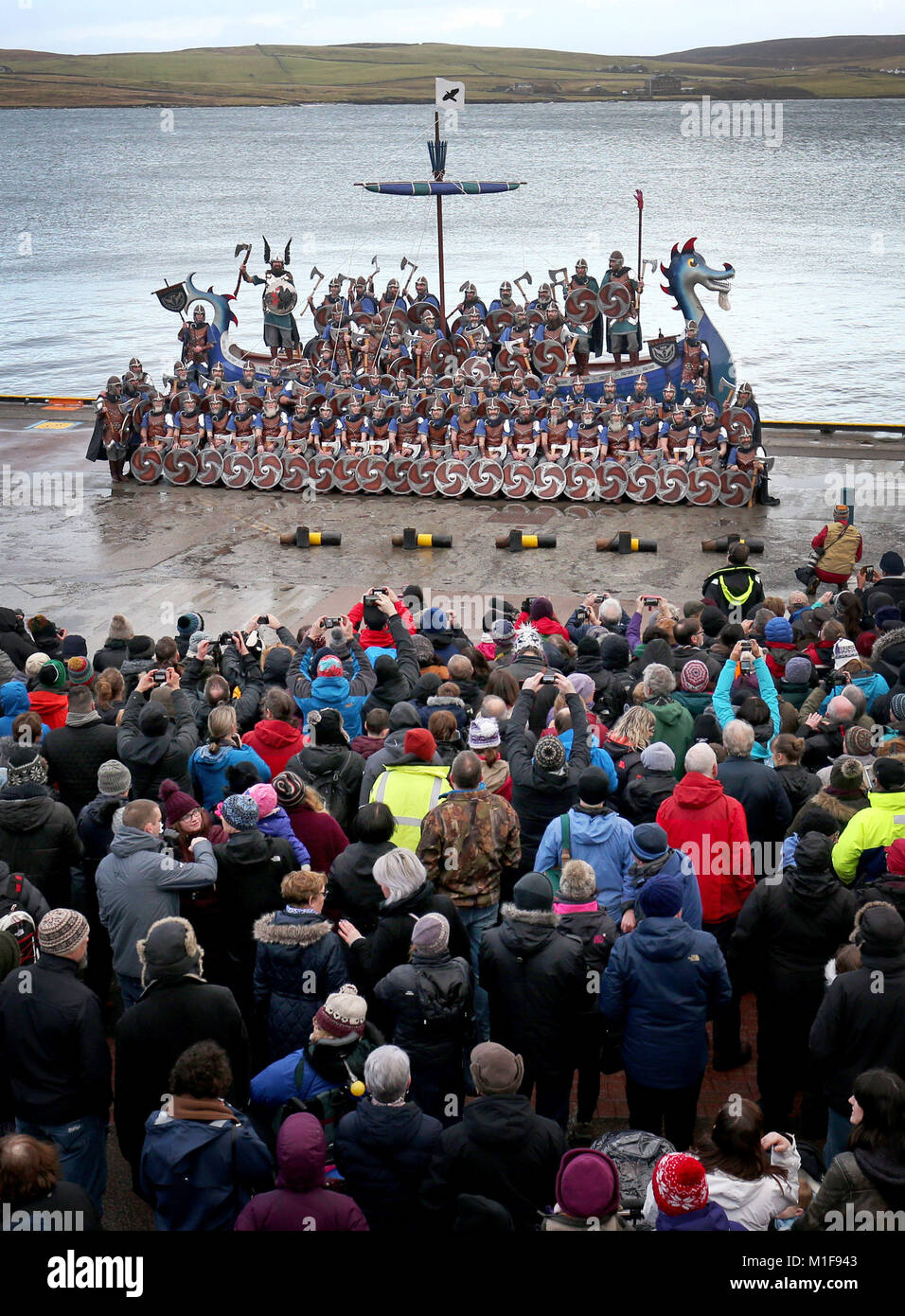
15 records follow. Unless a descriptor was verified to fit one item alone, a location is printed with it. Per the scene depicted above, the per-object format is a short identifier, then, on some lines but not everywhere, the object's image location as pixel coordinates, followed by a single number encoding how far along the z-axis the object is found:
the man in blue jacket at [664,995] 5.63
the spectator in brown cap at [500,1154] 4.69
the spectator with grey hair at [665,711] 7.83
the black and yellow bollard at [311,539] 16.70
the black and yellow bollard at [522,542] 16.47
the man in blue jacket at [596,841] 6.46
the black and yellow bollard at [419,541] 16.58
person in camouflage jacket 6.48
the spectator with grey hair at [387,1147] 4.71
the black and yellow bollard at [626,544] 16.28
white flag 19.09
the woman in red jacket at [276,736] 7.81
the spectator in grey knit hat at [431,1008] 5.45
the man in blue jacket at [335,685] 8.30
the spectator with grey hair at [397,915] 5.81
